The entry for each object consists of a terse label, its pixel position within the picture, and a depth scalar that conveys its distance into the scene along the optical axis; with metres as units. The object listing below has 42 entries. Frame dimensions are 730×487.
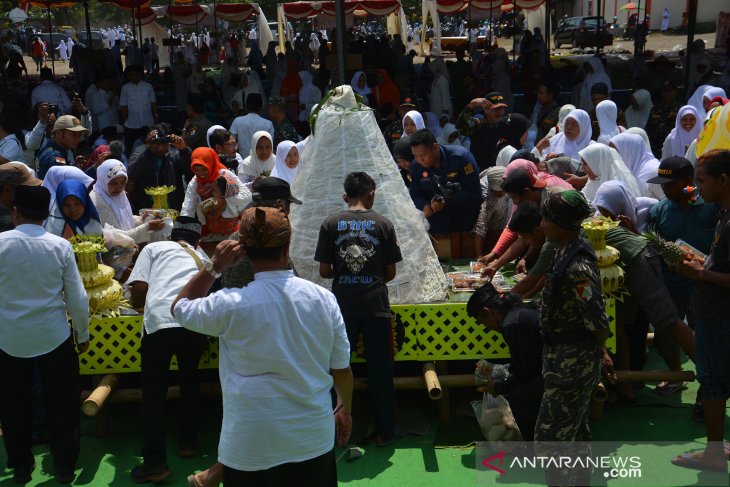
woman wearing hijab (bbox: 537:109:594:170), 7.80
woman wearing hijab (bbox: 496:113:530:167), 8.59
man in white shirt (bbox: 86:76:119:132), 13.64
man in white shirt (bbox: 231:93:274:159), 9.79
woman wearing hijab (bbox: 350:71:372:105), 12.98
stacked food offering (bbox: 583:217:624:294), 5.08
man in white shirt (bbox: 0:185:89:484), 4.45
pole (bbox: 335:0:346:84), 8.05
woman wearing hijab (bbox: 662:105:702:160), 8.24
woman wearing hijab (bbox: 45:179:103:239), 5.66
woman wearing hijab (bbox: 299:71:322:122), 14.01
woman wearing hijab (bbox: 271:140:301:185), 7.42
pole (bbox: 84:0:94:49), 17.29
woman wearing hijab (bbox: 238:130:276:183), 7.84
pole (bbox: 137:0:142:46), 20.78
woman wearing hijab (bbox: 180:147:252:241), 6.42
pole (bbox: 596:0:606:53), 17.17
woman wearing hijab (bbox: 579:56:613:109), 13.02
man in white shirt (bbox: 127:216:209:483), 4.64
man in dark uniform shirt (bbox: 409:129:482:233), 6.37
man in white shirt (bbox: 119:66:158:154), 13.12
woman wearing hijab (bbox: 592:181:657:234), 5.53
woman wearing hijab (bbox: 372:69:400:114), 12.91
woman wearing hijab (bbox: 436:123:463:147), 9.64
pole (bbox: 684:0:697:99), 11.77
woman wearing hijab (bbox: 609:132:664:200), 7.11
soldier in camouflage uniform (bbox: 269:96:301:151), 9.59
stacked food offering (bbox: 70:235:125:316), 5.16
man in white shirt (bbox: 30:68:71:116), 13.38
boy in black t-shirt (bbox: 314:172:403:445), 4.81
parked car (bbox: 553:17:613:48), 30.66
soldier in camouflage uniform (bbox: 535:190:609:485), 3.80
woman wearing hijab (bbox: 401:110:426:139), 8.34
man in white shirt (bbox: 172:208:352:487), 3.03
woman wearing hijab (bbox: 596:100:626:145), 8.62
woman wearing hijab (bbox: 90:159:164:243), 6.32
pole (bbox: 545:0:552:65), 19.55
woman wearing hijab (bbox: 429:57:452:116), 14.26
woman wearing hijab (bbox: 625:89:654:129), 11.04
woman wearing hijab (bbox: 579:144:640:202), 6.38
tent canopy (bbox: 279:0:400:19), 27.84
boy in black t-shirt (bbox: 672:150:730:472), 4.16
